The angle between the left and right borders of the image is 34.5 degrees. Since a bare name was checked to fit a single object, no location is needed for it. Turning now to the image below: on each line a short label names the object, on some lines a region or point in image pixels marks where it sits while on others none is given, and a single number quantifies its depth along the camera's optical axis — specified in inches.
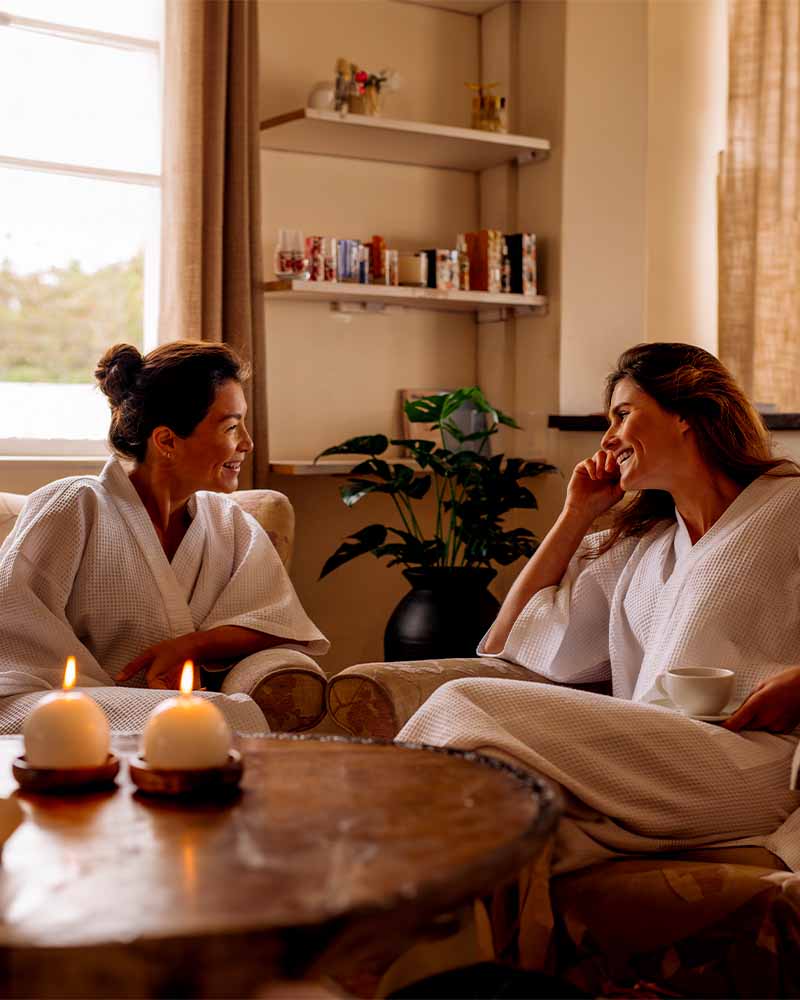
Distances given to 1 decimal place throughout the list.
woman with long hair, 71.0
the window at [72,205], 149.8
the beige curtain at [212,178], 145.2
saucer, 74.5
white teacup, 73.6
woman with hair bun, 96.3
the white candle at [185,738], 51.9
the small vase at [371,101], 157.9
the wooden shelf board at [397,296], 153.9
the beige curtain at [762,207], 181.6
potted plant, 144.8
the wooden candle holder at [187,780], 51.9
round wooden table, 37.4
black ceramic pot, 144.7
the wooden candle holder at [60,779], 53.3
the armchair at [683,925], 65.2
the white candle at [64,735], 53.6
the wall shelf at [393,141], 153.9
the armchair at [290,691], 97.4
